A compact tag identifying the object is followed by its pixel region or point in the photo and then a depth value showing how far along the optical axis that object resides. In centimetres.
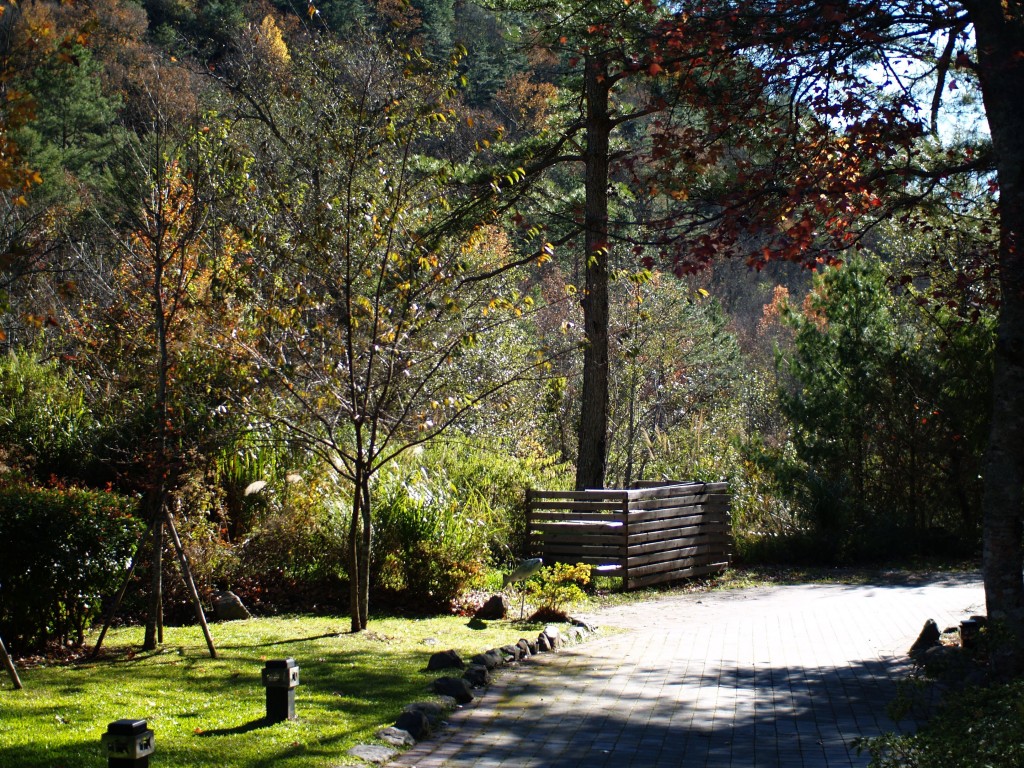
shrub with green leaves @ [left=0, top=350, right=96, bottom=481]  1188
